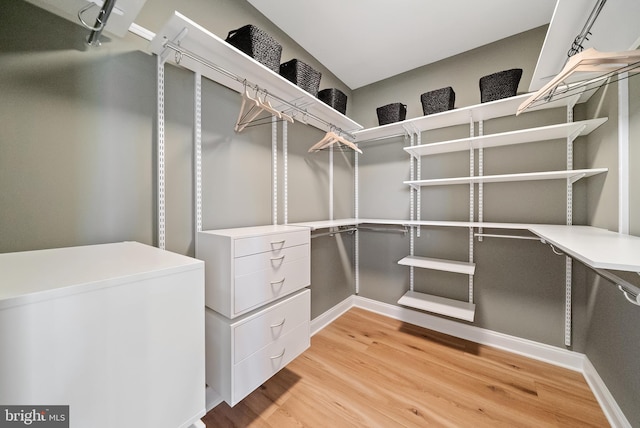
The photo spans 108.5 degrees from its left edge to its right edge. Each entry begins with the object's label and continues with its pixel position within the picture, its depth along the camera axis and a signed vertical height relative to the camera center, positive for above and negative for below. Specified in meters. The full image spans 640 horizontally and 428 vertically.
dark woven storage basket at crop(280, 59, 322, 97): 1.63 +1.01
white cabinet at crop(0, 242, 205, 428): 0.49 -0.32
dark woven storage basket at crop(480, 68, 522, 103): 1.71 +0.97
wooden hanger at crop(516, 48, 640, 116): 0.94 +0.64
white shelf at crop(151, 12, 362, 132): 1.06 +0.84
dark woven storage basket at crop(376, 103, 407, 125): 2.26 +0.99
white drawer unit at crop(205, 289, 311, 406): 1.15 -0.73
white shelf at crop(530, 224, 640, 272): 0.68 -0.14
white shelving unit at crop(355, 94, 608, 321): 1.62 +0.56
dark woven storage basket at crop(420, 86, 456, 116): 2.00 +0.99
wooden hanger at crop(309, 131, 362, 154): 1.97 +0.62
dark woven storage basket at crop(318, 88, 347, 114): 2.03 +1.03
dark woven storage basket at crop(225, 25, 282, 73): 1.30 +0.99
